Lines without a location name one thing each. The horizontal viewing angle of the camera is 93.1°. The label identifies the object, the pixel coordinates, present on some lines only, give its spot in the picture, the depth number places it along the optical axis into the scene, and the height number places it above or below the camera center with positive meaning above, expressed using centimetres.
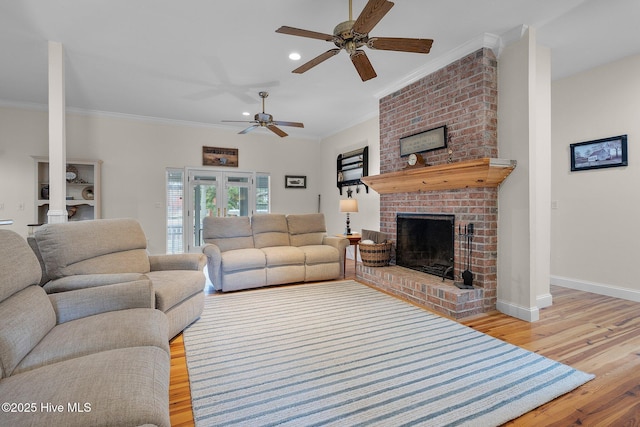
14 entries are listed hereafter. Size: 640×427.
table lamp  511 +11
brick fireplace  312 +57
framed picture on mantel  359 +90
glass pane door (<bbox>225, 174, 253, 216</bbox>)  652 +39
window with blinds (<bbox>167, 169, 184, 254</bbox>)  596 +5
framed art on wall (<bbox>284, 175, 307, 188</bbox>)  702 +73
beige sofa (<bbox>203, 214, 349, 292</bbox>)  382 -52
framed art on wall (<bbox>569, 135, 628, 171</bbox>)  348 +71
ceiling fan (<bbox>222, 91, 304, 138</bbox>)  438 +134
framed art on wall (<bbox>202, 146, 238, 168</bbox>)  623 +118
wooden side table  472 -42
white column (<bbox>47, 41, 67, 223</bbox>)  315 +87
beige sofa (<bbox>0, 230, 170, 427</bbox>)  93 -58
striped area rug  159 -104
